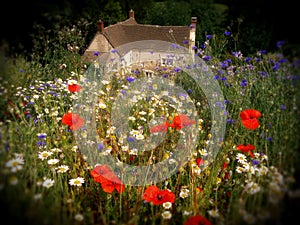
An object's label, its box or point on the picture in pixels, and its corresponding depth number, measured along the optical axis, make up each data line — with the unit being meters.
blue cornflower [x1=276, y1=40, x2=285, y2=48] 2.06
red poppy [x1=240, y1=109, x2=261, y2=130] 2.13
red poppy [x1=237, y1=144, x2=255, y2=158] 2.11
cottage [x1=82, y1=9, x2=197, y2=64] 9.29
